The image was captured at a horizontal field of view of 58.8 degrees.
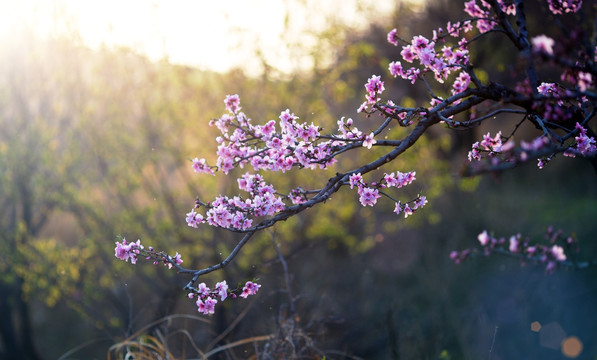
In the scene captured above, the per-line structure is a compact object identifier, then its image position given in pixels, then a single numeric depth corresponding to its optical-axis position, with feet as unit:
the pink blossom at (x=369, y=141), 12.73
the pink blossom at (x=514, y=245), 12.59
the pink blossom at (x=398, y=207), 14.60
